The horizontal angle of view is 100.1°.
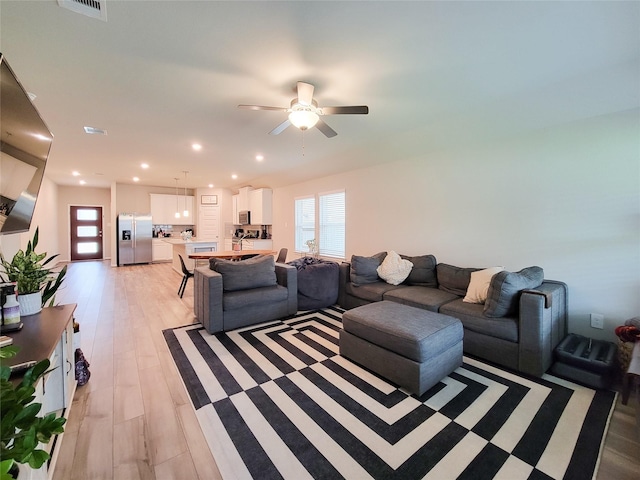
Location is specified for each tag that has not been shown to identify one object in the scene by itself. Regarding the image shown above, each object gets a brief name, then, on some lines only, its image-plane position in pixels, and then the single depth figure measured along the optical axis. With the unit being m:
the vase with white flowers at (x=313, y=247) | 6.25
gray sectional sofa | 2.33
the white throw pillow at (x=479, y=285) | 2.89
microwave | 8.36
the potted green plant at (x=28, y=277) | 1.70
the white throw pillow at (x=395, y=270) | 3.80
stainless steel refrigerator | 8.14
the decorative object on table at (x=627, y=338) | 2.17
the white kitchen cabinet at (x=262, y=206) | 7.74
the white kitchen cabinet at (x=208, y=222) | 9.19
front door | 9.02
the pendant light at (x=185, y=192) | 6.50
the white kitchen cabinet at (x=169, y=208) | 8.72
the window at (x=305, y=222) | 6.54
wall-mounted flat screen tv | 1.46
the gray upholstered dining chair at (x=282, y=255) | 5.42
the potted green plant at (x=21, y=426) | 0.64
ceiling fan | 2.27
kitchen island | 6.38
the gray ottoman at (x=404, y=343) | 2.08
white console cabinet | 1.25
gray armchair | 3.21
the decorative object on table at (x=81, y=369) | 2.18
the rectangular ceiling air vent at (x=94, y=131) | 3.59
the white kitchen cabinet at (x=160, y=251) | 8.69
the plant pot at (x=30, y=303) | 1.71
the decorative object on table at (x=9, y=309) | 1.49
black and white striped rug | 1.50
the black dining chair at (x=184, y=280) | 4.85
